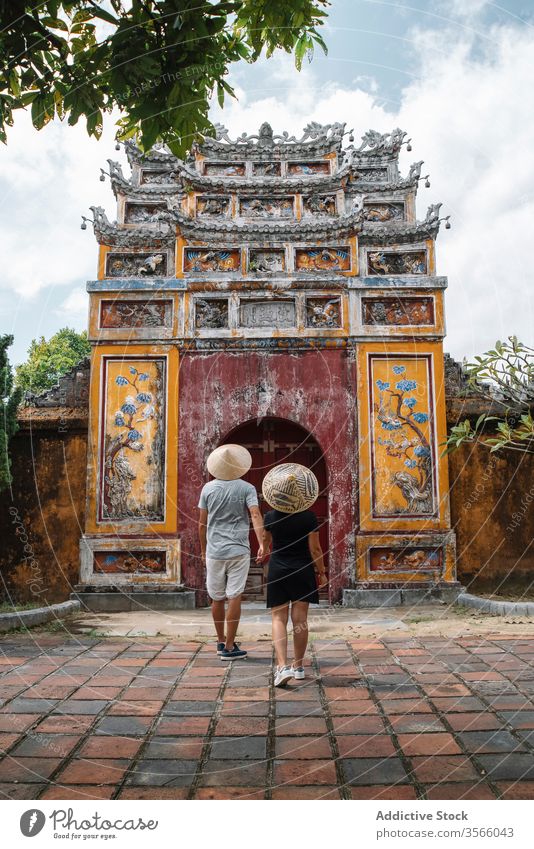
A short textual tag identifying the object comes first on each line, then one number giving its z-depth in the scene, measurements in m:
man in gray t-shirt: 4.76
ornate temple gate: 8.30
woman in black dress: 4.14
